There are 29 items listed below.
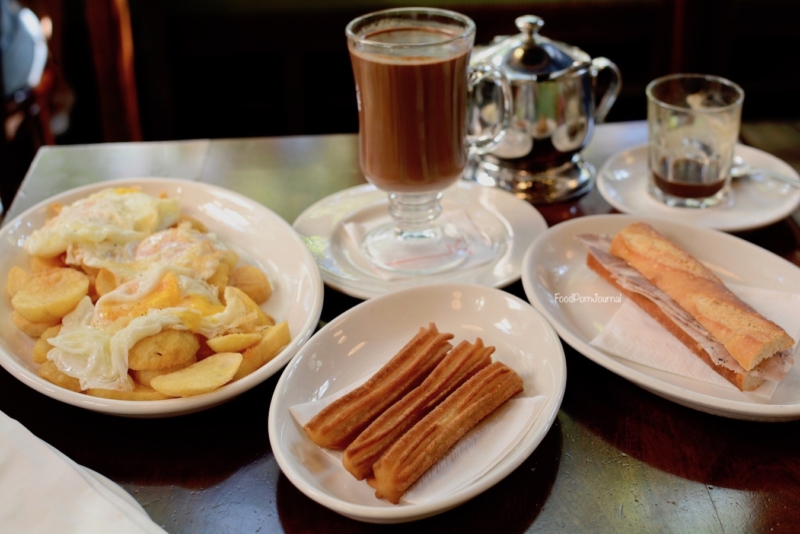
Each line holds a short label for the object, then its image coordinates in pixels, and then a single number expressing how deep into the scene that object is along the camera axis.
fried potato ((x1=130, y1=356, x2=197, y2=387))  0.49
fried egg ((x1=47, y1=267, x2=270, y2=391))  0.48
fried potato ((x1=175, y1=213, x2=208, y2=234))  0.62
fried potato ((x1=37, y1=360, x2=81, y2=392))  0.49
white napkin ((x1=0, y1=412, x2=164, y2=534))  0.41
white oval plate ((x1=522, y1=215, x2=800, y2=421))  0.47
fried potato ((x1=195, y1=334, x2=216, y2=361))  0.51
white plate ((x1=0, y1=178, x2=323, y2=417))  0.47
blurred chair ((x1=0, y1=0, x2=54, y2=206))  1.05
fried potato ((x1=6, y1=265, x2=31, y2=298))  0.55
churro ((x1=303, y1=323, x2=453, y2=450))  0.46
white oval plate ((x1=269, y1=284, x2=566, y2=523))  0.43
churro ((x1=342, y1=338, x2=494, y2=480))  0.44
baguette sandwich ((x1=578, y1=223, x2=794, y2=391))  0.49
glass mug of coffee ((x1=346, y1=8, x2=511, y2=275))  0.58
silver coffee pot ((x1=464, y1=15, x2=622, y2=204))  0.68
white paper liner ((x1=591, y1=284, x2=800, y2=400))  0.51
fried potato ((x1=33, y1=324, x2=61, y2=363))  0.51
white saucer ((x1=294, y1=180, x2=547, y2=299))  0.59
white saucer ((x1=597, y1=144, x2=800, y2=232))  0.65
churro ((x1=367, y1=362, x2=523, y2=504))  0.43
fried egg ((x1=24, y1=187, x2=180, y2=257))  0.57
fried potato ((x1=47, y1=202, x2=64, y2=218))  0.63
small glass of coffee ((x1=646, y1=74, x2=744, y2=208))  0.66
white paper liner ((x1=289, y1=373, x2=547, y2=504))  0.44
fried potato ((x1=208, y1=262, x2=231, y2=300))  0.55
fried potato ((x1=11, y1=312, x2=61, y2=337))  0.53
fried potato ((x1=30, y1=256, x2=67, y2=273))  0.57
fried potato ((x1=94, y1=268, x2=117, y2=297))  0.54
